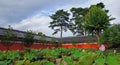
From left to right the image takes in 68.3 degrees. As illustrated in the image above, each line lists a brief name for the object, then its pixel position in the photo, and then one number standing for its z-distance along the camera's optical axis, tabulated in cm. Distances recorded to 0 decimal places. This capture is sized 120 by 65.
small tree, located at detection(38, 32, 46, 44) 1326
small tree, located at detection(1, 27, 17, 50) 1010
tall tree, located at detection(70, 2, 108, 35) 1807
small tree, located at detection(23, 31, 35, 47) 1153
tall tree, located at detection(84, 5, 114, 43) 1246
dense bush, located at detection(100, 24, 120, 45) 1217
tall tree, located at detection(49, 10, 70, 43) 1906
